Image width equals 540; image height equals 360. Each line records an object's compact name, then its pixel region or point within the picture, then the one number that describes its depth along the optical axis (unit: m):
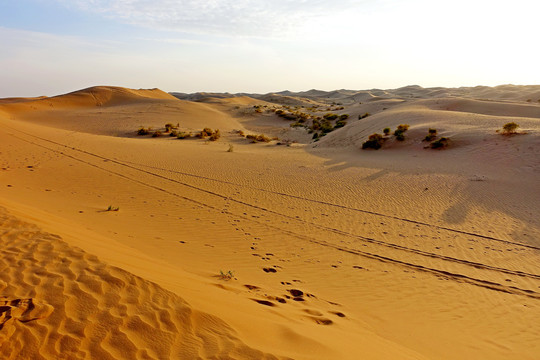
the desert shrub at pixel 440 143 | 16.98
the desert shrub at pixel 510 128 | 16.19
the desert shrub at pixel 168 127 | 28.18
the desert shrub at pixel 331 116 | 35.09
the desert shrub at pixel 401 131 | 19.06
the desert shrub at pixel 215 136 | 25.76
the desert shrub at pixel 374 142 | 19.33
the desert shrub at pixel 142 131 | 27.94
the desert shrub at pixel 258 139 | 25.30
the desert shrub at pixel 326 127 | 29.86
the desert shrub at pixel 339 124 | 30.94
